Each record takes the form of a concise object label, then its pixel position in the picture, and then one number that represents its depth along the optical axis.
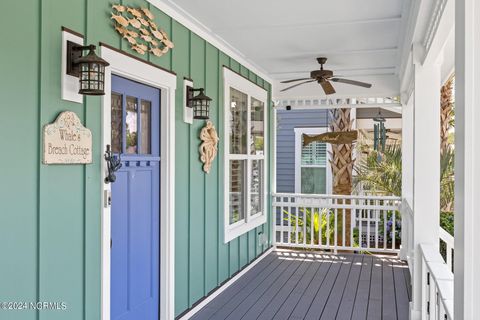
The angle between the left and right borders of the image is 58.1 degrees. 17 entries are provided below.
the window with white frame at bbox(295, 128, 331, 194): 9.93
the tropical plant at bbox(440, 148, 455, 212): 5.75
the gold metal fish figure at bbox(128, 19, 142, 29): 2.93
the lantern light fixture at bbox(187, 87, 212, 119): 3.83
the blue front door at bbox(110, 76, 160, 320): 2.95
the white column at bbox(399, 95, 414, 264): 6.12
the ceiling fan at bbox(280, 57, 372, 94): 5.09
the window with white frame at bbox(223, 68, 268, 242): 4.86
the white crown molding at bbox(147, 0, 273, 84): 3.43
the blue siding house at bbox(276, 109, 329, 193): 9.77
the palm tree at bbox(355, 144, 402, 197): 7.25
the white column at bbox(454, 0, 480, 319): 1.39
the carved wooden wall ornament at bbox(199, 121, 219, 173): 4.09
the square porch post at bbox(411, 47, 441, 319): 3.49
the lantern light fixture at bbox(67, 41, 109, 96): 2.33
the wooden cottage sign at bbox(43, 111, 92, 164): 2.20
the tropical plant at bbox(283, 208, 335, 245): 6.71
